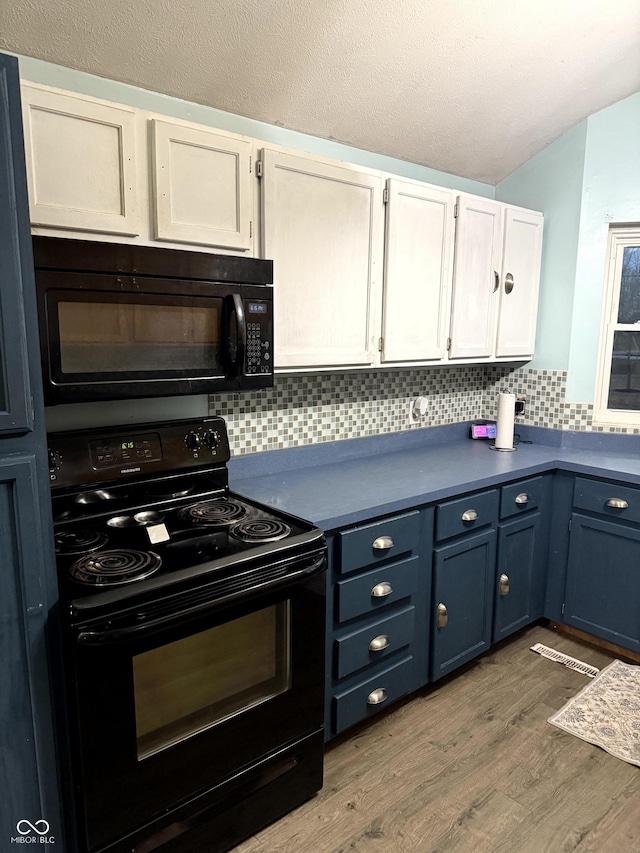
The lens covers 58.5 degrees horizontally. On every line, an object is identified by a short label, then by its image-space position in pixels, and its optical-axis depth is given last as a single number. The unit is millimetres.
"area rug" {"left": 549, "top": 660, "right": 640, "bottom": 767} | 2090
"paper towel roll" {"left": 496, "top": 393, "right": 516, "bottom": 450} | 2936
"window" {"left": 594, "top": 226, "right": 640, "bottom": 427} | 2928
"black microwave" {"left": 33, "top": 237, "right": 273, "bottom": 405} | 1446
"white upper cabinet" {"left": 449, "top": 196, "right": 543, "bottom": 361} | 2580
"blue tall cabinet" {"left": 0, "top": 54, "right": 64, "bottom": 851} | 1154
